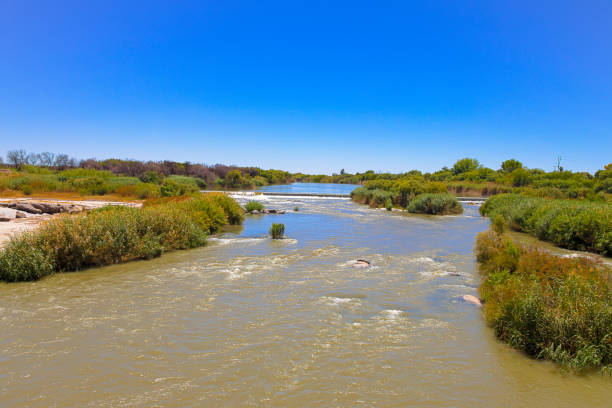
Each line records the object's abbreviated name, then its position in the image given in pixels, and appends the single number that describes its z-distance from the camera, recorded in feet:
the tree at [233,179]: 208.95
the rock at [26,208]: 64.08
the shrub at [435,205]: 101.90
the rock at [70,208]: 65.61
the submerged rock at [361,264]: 38.60
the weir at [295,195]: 153.93
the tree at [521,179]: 206.80
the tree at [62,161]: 209.34
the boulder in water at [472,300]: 27.14
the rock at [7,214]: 55.21
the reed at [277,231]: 56.08
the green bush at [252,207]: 94.07
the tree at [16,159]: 206.98
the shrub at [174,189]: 93.79
